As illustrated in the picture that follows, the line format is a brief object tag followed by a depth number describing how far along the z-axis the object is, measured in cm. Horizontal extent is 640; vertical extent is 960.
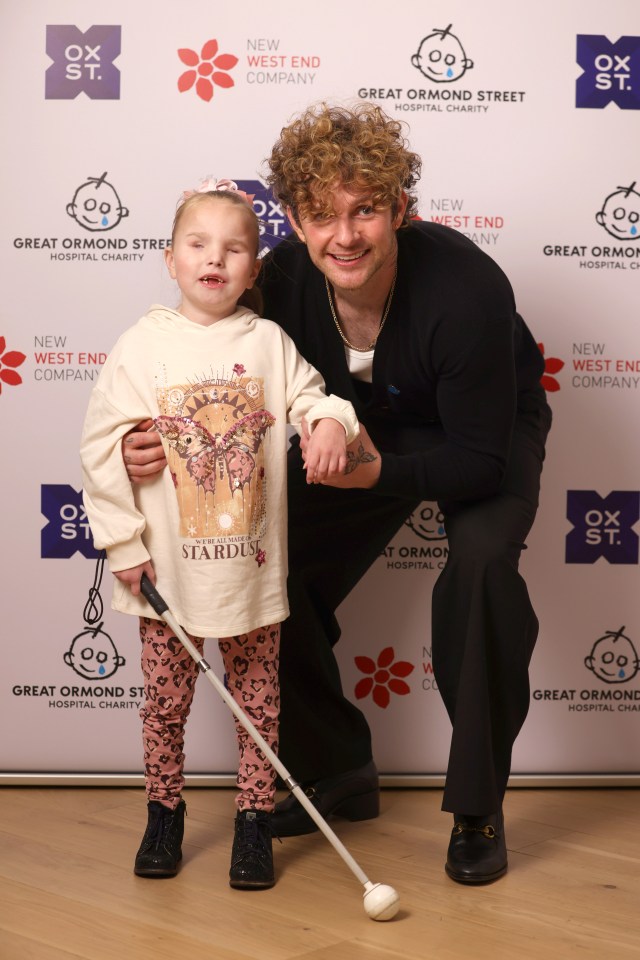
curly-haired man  199
